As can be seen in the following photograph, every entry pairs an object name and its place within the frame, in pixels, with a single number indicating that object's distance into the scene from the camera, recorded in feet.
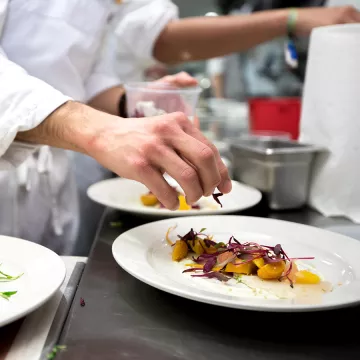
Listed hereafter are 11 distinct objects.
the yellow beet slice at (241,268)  2.31
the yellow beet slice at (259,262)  2.27
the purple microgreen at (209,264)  2.32
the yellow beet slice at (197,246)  2.58
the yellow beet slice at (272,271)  2.23
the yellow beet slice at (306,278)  2.22
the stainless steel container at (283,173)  3.72
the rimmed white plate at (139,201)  3.31
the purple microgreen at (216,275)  2.24
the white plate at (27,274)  1.75
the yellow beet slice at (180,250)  2.51
